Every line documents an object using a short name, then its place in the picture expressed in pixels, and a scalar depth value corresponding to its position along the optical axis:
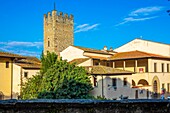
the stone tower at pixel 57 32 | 62.41
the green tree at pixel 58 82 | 25.62
